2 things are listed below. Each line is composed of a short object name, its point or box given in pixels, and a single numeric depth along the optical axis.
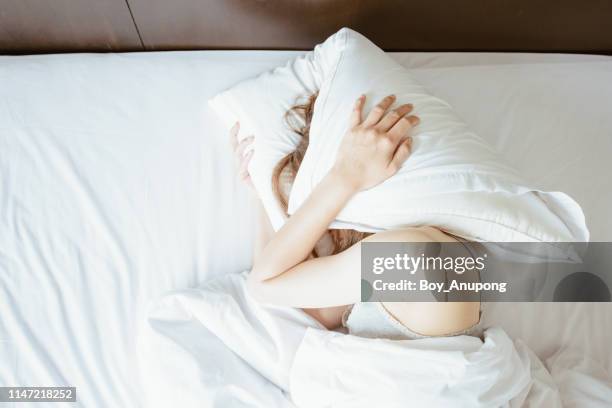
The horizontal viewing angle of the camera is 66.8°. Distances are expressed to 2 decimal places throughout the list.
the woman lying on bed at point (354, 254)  0.67
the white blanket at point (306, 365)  0.66
